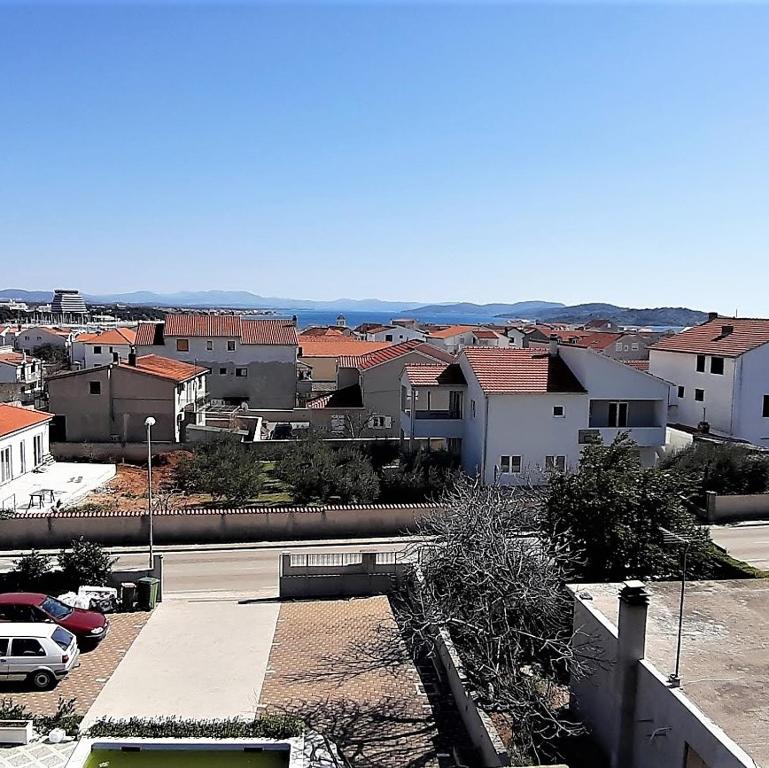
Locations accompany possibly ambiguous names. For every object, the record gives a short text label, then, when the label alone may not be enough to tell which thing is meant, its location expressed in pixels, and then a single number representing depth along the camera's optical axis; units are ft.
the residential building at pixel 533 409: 114.21
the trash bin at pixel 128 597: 71.51
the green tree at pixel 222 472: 106.63
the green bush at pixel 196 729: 47.26
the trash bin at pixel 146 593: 71.26
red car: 61.21
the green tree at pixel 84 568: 71.92
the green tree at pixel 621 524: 61.05
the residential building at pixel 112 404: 141.18
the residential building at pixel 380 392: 151.02
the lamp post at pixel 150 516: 75.79
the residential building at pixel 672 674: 33.83
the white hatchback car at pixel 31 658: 54.90
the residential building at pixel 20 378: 197.83
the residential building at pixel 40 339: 342.03
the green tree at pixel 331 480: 105.40
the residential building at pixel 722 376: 133.90
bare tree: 44.62
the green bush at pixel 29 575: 71.51
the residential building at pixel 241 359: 189.98
